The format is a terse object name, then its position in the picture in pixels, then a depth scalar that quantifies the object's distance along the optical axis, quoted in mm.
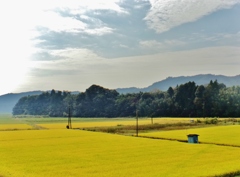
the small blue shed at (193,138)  39594
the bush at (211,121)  88481
